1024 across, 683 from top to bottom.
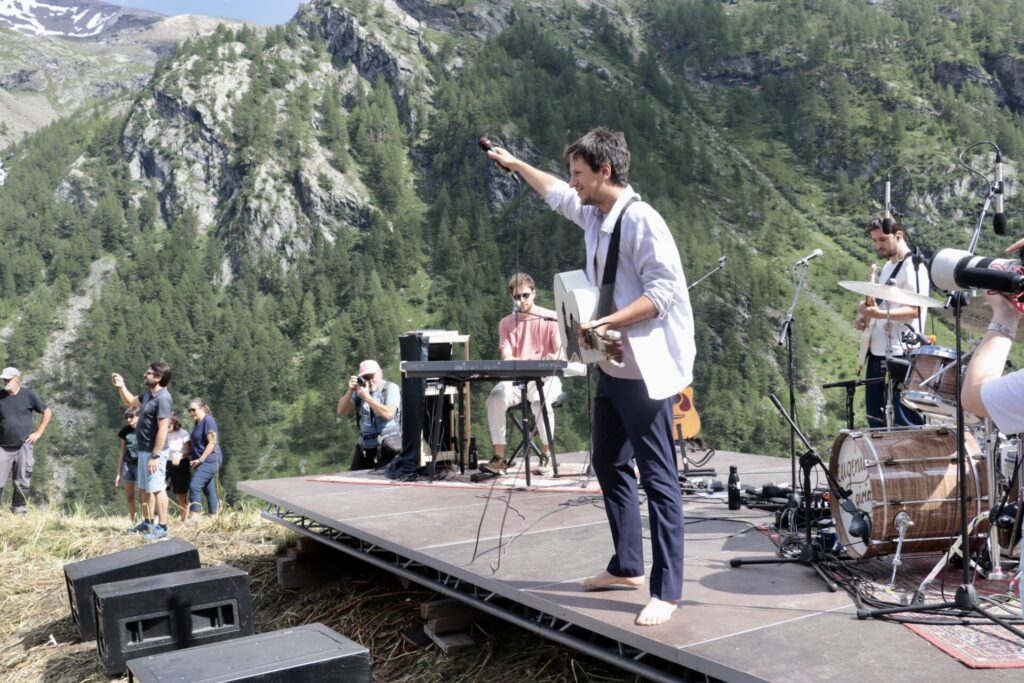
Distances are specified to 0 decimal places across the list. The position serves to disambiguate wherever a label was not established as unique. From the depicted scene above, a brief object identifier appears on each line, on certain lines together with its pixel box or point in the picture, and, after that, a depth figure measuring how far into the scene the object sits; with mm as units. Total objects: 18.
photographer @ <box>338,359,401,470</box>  7609
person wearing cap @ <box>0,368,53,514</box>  9258
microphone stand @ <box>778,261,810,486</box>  4254
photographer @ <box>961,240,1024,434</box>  1710
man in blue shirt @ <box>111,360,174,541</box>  7582
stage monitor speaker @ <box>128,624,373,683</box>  2879
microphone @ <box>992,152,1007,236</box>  3500
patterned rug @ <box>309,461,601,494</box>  6000
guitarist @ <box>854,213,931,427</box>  4961
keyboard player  6762
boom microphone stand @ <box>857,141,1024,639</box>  2727
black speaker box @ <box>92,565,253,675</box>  4176
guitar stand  6480
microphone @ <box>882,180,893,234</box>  4980
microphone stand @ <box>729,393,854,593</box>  3643
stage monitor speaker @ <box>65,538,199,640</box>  4887
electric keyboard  5910
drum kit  3453
